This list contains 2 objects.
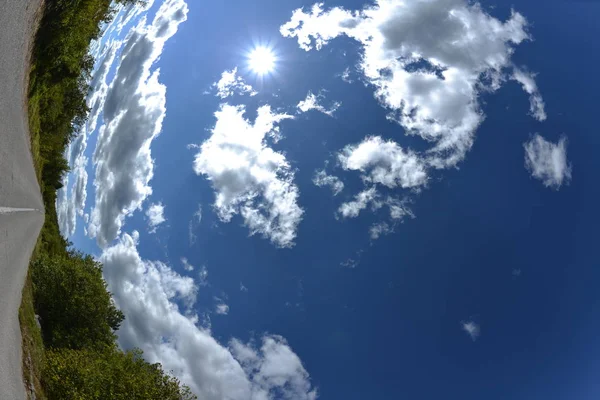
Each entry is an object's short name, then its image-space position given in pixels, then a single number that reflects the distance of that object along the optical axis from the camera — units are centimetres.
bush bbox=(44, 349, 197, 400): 2445
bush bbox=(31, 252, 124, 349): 3766
